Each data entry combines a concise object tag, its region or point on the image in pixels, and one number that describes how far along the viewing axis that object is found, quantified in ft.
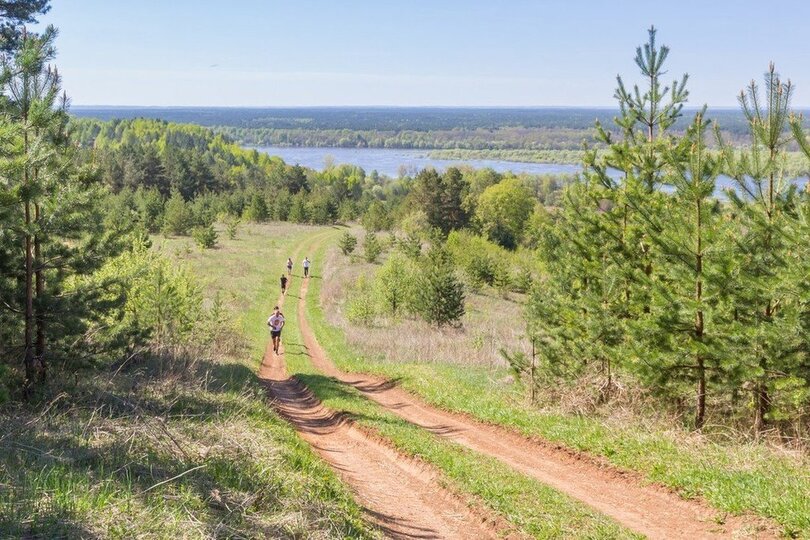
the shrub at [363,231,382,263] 185.49
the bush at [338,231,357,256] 192.43
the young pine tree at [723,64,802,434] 30.76
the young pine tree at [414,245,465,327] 110.93
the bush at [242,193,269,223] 270.92
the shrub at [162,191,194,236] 215.72
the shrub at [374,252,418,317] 121.60
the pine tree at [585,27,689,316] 41.50
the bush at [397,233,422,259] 174.09
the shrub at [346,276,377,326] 108.17
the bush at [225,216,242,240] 215.37
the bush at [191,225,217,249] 180.24
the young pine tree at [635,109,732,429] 33.35
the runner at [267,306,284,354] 81.25
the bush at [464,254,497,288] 185.57
